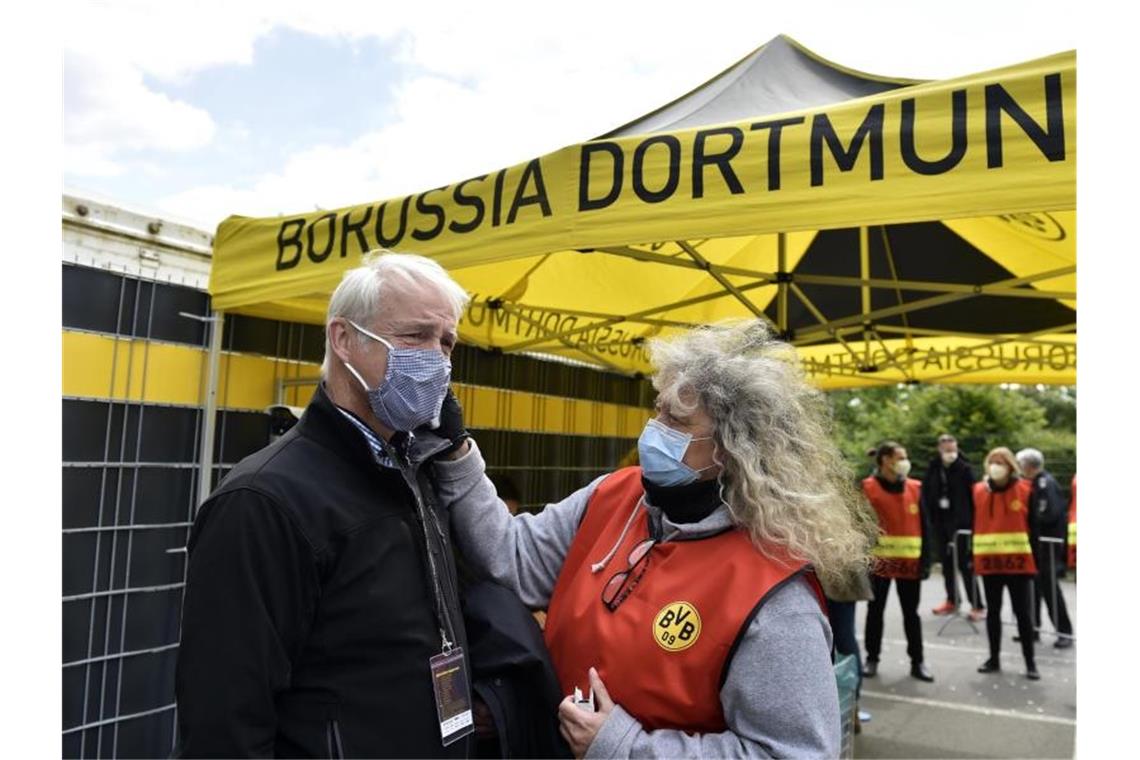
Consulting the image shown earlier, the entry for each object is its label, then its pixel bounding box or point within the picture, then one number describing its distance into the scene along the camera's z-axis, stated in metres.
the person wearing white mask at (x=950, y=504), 8.66
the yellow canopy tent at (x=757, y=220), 2.28
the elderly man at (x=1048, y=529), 7.91
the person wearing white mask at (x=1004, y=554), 6.69
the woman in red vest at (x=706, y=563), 1.55
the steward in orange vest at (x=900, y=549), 6.69
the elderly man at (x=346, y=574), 1.37
